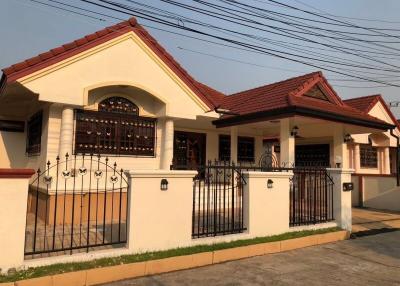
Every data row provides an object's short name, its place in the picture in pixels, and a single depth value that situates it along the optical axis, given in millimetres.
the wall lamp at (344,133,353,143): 13542
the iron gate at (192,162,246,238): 6949
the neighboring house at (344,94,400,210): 14758
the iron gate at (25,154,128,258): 6591
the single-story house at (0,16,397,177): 9039
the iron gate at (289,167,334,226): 8922
